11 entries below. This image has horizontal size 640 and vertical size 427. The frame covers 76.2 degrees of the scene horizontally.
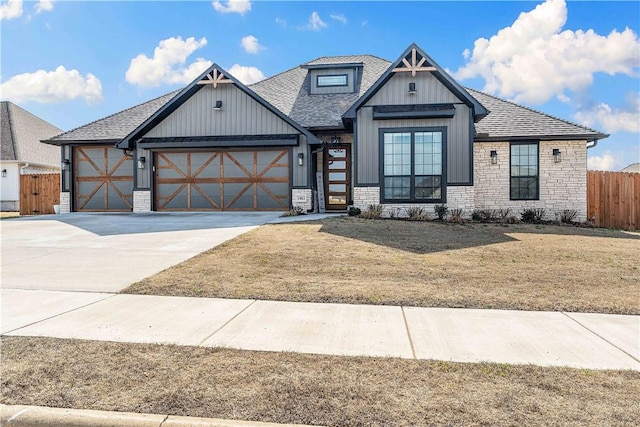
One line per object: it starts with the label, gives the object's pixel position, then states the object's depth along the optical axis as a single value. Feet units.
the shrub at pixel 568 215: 50.72
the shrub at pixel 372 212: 47.23
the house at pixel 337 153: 49.11
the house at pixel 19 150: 82.48
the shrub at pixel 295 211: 49.98
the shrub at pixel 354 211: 48.55
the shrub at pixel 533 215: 50.37
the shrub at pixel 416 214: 47.42
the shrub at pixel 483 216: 48.98
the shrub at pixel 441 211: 47.91
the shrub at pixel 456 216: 46.87
